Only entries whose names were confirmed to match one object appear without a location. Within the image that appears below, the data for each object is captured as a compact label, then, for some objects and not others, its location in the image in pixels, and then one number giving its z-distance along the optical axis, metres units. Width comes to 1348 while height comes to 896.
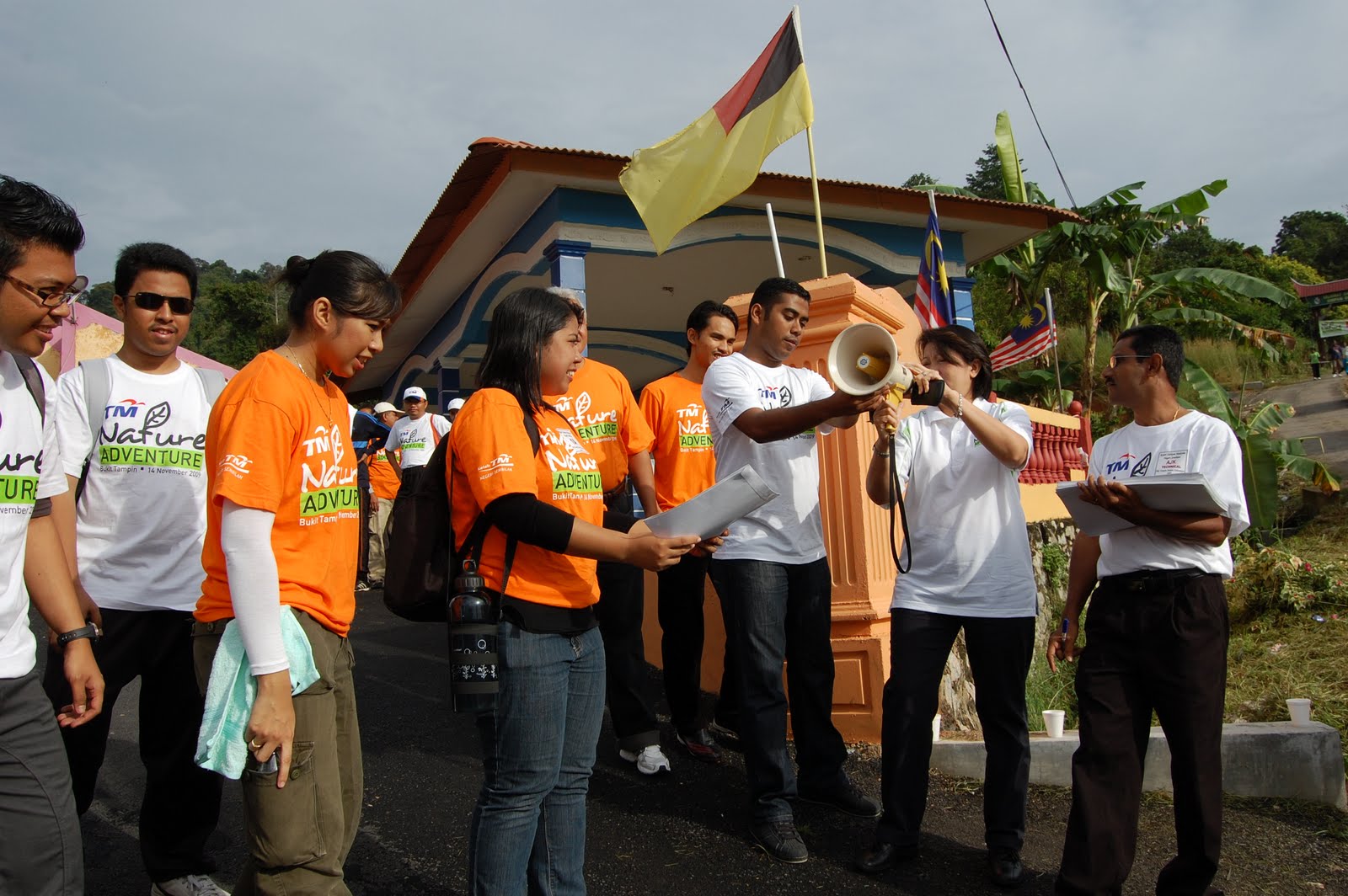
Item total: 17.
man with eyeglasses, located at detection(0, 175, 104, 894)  1.92
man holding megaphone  3.58
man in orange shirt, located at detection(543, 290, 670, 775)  4.40
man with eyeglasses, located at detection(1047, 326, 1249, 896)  3.08
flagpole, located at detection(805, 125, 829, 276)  4.76
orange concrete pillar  4.66
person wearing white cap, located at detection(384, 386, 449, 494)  9.30
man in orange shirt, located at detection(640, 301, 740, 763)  4.70
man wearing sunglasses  3.04
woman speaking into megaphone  3.37
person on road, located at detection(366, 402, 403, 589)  10.41
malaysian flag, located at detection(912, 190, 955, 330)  8.26
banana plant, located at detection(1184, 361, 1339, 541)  10.48
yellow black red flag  5.59
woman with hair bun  2.10
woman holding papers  2.39
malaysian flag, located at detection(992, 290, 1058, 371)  12.55
